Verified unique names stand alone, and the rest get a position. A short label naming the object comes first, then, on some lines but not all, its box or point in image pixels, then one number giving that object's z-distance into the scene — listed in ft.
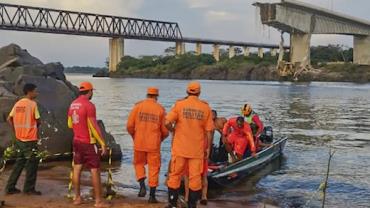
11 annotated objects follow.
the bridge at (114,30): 434.30
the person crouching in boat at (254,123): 50.98
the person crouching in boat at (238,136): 45.37
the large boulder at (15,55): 65.87
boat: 43.01
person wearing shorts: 30.81
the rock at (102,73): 600.80
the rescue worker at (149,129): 33.73
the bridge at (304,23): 322.14
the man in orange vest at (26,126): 33.35
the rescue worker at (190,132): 29.73
